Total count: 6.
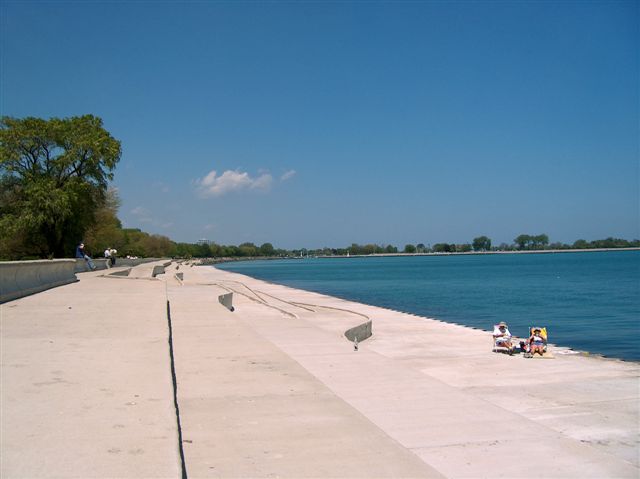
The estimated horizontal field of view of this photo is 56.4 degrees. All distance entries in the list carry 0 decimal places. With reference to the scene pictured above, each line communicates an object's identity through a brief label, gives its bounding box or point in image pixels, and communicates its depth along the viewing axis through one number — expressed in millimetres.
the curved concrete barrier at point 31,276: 16984
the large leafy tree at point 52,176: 44125
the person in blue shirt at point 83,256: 37031
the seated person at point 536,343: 15109
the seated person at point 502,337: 15836
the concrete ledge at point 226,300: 19838
